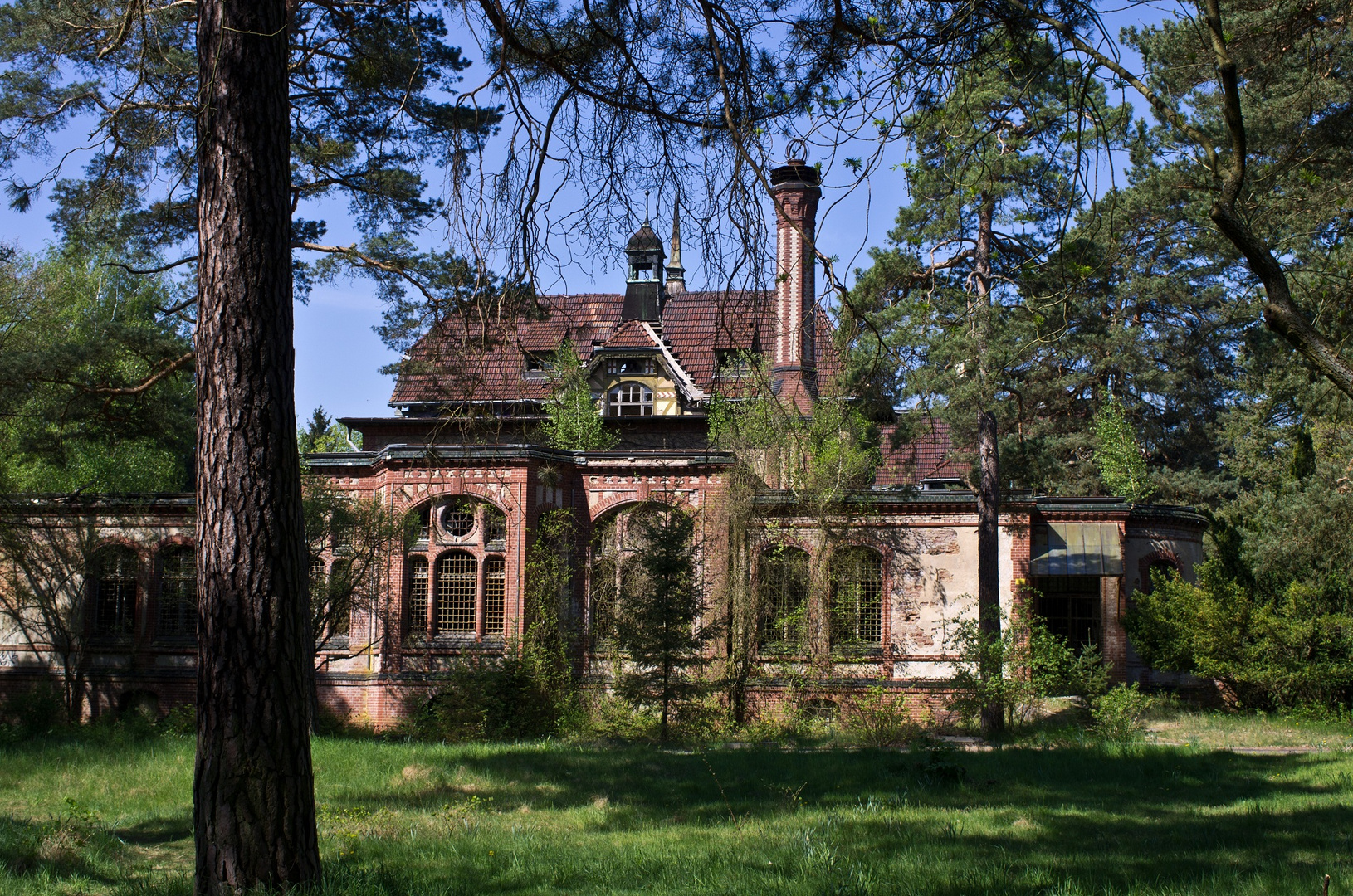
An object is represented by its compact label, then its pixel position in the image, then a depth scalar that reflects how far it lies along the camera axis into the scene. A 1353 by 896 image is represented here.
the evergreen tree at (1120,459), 28.69
